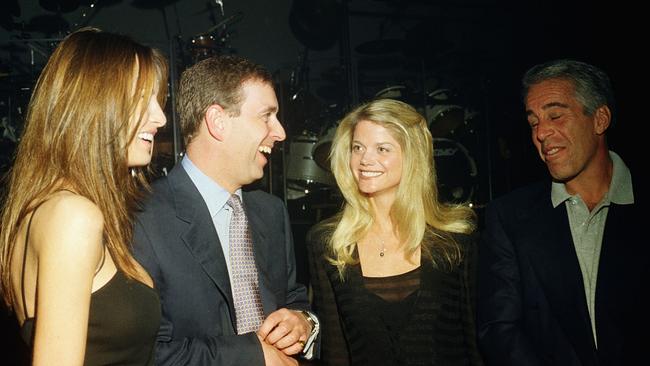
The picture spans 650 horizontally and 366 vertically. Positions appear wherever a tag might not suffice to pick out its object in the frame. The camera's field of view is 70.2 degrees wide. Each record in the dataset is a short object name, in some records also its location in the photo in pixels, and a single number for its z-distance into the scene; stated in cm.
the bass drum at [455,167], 727
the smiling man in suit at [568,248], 187
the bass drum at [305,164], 777
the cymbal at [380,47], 759
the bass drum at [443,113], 740
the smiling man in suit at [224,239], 180
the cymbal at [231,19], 686
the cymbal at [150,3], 731
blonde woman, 221
